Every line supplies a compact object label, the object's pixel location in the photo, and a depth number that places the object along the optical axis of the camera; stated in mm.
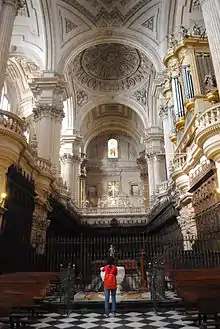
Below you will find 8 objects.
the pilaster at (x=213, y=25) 7224
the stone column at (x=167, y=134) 14733
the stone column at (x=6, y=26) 8055
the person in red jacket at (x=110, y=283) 5266
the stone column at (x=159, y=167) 20312
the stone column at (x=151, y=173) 20922
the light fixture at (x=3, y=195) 6908
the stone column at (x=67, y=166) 20936
